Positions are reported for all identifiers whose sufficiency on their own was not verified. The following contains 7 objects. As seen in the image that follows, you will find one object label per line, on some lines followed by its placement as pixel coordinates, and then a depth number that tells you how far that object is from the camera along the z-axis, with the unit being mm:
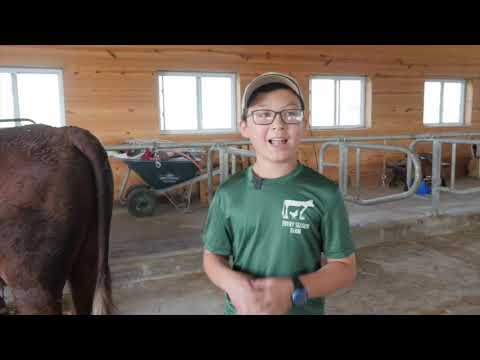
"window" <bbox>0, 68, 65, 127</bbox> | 5699
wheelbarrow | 5344
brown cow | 1950
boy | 1074
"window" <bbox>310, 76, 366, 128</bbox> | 7595
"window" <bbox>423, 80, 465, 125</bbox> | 8498
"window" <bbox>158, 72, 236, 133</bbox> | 6586
